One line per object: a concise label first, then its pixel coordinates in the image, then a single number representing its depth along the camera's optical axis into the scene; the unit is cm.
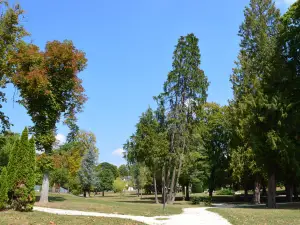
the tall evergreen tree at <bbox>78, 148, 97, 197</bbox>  5356
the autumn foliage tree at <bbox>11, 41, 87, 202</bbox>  2094
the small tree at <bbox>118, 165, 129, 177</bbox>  12444
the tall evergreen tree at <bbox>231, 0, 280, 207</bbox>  2231
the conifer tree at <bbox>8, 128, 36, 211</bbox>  1376
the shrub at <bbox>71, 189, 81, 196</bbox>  5919
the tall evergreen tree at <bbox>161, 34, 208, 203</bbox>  2905
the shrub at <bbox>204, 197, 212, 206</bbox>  3116
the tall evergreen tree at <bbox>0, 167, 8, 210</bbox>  1366
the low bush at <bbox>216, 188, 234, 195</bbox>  6811
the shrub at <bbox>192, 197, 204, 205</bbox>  3219
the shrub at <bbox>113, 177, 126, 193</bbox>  6012
